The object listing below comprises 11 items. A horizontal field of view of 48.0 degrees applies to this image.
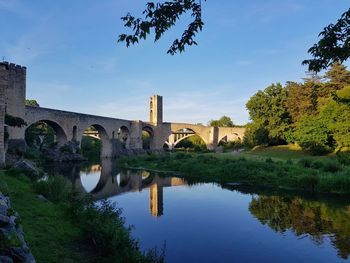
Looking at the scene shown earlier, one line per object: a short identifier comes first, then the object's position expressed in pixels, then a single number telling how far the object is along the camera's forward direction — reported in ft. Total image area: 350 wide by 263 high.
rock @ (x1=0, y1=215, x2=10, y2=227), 15.89
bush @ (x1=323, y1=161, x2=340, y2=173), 72.79
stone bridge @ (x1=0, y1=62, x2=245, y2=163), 108.88
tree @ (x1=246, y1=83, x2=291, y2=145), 169.68
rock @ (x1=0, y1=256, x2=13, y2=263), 13.60
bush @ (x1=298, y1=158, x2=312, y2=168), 82.84
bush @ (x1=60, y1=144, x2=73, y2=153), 139.64
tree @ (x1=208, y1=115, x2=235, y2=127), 374.28
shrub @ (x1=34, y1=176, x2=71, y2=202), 41.65
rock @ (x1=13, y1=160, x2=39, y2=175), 57.41
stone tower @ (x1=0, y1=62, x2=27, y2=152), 107.76
